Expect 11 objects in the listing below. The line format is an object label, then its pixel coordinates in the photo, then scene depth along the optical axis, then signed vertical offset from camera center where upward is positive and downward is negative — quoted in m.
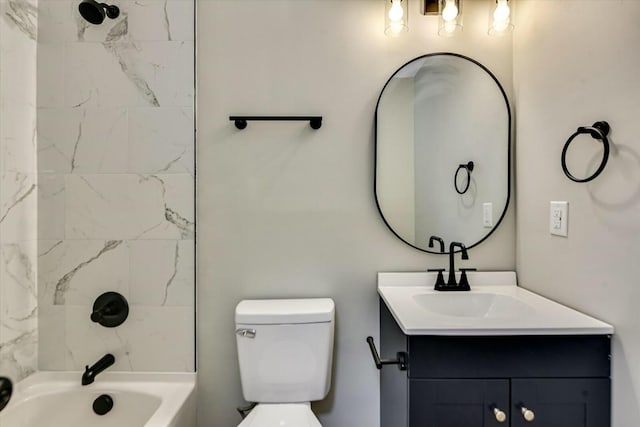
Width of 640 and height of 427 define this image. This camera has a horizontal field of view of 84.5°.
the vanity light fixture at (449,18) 1.51 +0.85
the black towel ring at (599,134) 1.05 +0.24
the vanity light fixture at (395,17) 1.50 +0.85
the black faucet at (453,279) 1.51 -0.29
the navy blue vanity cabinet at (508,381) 1.03 -0.50
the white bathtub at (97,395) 1.43 -0.78
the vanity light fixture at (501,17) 1.51 +0.85
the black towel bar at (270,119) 1.54 +0.41
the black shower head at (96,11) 1.40 +0.82
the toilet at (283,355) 1.39 -0.57
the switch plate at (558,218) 1.25 -0.02
